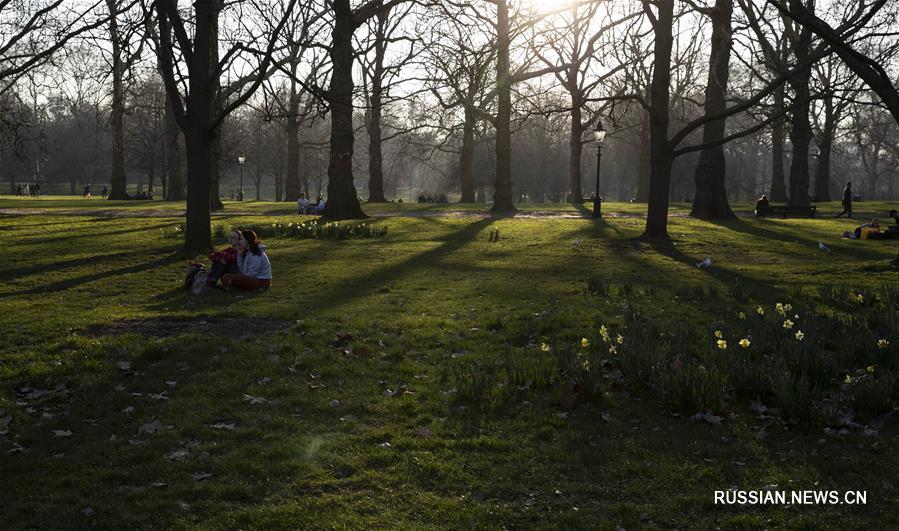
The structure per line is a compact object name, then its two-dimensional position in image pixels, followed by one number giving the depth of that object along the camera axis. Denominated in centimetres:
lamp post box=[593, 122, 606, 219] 2744
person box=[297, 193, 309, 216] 3259
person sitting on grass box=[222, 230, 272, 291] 1247
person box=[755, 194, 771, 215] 2909
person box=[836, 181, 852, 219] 3010
